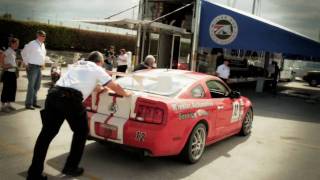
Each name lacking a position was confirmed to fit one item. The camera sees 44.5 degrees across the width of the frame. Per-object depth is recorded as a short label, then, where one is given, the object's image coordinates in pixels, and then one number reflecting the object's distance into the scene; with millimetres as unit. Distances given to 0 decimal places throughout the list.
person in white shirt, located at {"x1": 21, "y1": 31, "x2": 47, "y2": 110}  9023
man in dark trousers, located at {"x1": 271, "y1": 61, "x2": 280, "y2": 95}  19216
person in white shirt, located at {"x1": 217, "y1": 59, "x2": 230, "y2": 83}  13664
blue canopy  16047
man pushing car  4586
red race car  5148
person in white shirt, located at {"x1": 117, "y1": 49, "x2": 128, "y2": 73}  15969
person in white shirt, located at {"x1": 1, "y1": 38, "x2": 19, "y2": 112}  8719
